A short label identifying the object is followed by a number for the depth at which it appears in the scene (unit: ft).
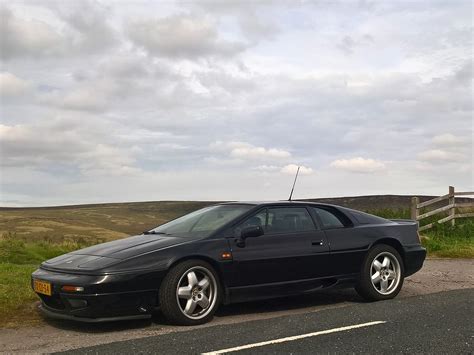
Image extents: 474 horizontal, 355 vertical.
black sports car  19.25
